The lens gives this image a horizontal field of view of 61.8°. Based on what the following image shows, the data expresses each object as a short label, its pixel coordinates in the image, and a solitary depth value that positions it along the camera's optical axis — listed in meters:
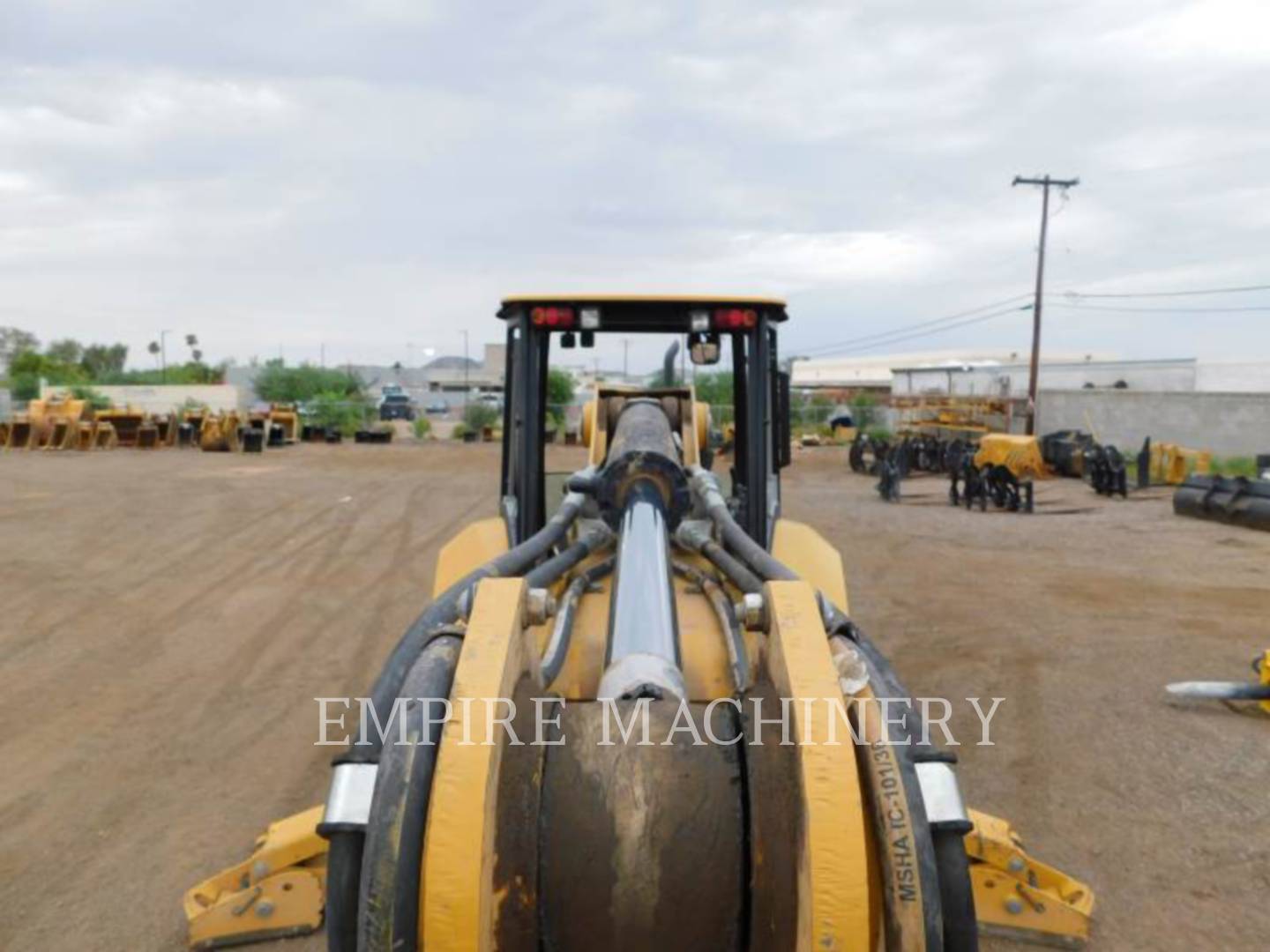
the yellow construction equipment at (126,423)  28.39
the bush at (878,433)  29.50
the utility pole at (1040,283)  28.75
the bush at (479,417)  35.77
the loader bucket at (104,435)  27.72
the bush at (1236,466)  21.92
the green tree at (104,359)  83.81
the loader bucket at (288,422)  31.07
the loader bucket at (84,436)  27.27
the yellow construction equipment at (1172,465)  20.19
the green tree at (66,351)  81.38
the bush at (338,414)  34.88
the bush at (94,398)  39.36
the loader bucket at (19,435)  27.56
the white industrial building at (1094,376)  43.28
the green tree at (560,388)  42.25
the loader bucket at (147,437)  28.20
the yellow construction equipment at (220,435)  26.91
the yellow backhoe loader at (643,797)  1.84
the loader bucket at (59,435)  27.12
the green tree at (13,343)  79.56
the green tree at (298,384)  57.72
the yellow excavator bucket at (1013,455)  20.47
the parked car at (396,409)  47.84
